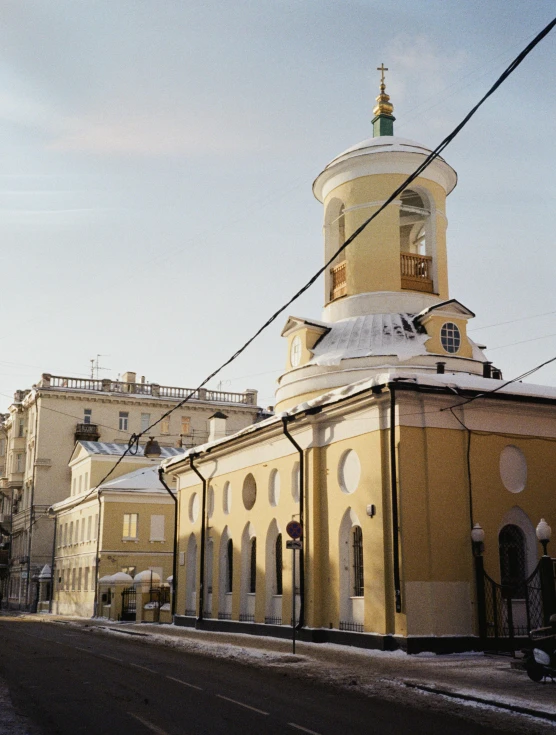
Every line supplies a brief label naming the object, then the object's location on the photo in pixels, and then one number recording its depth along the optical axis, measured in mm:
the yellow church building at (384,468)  19062
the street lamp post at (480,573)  18609
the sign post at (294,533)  19759
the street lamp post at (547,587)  16000
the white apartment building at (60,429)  62344
